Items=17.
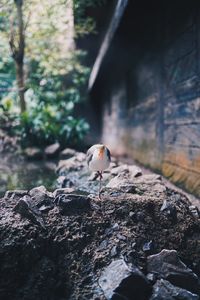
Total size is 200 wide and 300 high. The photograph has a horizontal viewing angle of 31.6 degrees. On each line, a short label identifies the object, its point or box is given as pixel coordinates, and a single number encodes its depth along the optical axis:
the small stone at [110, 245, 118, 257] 1.92
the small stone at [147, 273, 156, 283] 1.80
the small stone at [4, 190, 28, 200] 2.45
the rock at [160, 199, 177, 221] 2.26
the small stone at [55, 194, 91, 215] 2.19
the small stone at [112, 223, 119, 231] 2.10
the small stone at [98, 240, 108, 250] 1.98
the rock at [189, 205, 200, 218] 2.41
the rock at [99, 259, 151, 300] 1.70
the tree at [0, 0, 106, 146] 5.80
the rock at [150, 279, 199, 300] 1.69
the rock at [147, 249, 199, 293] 1.82
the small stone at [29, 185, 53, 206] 2.26
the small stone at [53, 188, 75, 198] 2.47
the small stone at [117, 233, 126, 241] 2.01
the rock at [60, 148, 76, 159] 6.59
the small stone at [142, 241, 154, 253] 1.99
